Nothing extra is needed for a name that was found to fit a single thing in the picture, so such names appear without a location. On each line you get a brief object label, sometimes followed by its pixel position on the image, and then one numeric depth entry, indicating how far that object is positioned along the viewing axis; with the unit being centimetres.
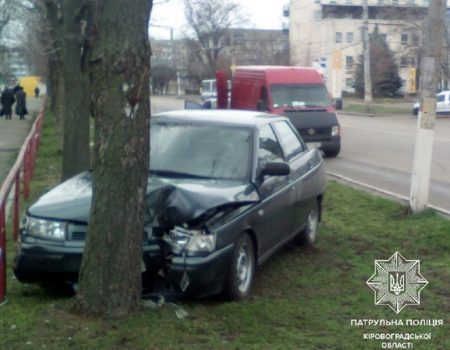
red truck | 2227
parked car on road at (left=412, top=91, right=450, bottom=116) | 4875
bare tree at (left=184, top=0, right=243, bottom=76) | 3570
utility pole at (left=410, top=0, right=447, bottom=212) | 1090
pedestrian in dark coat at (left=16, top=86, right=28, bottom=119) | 4222
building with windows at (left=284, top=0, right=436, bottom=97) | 5628
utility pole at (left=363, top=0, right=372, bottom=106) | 4403
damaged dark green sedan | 654
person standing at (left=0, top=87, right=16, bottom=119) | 4186
